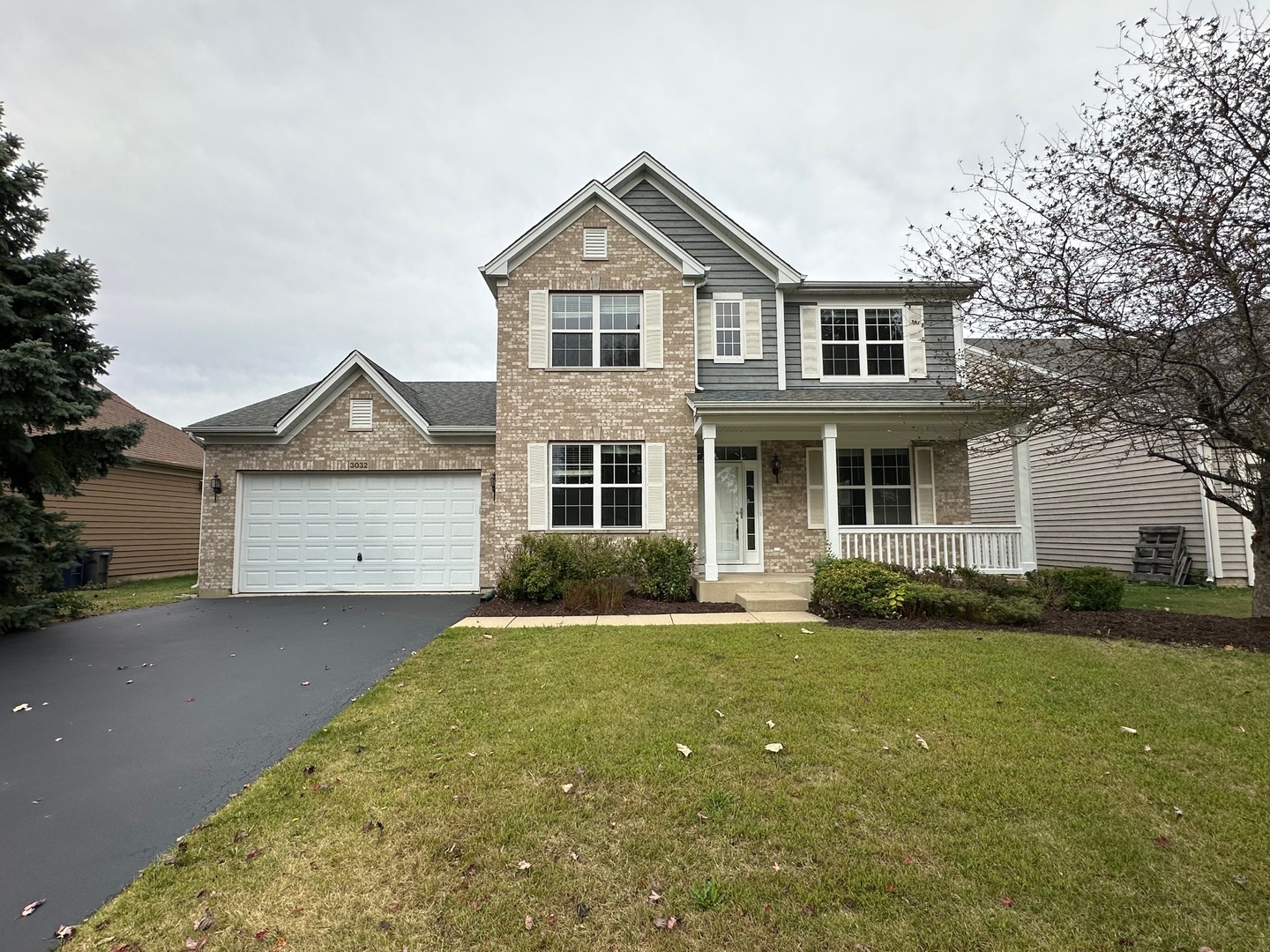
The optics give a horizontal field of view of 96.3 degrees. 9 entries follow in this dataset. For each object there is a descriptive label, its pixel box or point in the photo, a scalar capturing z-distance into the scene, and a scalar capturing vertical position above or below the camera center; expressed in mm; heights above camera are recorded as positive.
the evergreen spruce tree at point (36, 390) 8023 +1954
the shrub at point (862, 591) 8320 -993
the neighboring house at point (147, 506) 14516 +505
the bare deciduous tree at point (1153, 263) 5945 +3048
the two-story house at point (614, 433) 11445 +1892
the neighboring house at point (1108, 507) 12148 +444
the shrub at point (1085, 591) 8828 -1030
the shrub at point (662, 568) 10391 -795
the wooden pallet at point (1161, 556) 12508 -701
